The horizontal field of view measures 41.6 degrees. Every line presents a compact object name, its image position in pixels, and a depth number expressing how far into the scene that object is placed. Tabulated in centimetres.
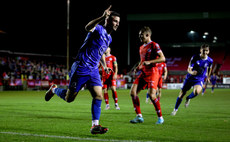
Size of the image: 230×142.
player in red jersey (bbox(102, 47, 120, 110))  1282
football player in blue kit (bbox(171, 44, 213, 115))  1055
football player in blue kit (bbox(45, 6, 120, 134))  595
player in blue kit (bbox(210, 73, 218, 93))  3269
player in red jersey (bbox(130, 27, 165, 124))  781
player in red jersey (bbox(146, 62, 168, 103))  1655
